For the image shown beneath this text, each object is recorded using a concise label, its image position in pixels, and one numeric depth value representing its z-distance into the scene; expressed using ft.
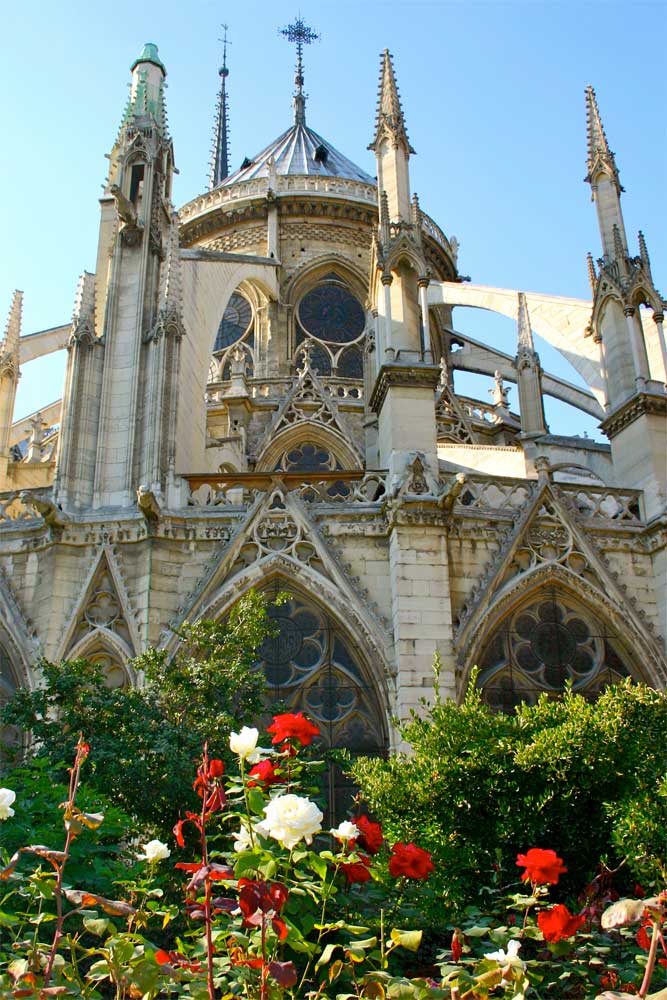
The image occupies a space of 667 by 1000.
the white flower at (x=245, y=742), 16.89
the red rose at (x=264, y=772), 18.39
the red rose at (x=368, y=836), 19.35
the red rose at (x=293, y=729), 19.51
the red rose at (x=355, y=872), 18.37
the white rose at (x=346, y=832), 17.08
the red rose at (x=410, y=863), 19.81
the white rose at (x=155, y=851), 17.61
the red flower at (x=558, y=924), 17.53
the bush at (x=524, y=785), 27.07
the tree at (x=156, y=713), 30.35
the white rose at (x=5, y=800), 16.21
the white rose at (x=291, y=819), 15.08
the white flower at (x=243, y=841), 17.08
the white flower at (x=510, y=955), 15.34
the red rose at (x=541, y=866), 18.61
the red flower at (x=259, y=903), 14.85
